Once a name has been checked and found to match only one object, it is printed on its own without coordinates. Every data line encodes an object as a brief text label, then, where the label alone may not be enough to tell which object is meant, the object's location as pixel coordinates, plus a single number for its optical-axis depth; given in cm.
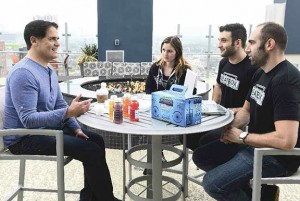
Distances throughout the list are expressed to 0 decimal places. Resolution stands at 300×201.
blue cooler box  154
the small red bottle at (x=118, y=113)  163
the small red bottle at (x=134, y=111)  167
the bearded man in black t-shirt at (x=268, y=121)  149
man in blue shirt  171
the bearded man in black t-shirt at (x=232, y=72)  237
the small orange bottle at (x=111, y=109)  173
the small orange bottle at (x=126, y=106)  176
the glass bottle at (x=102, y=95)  205
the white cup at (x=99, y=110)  181
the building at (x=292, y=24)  657
